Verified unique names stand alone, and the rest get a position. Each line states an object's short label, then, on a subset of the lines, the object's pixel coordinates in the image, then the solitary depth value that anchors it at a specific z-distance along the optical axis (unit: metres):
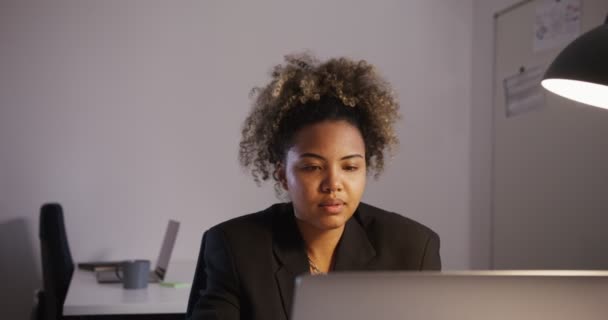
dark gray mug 2.36
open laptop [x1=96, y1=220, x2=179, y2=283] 2.57
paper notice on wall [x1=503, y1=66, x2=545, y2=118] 2.82
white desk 2.01
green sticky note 2.41
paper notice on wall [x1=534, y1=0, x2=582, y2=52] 2.58
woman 1.19
